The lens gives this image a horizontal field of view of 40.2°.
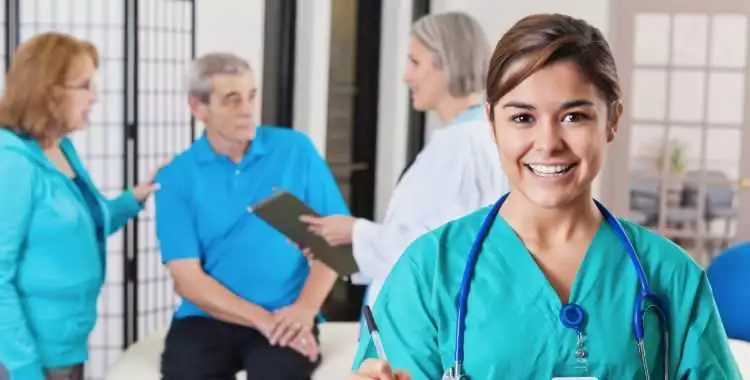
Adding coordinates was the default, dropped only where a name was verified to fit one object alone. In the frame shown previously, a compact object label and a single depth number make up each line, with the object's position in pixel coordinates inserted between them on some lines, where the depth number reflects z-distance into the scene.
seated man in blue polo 2.40
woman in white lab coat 2.10
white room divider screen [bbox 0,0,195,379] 2.22
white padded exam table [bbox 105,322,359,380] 2.37
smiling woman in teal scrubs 1.09
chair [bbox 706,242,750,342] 2.76
